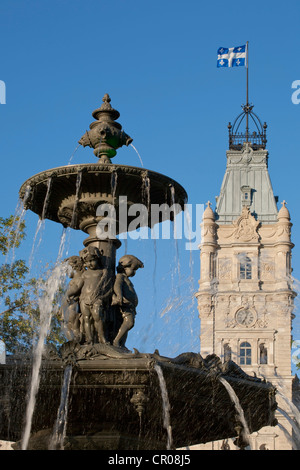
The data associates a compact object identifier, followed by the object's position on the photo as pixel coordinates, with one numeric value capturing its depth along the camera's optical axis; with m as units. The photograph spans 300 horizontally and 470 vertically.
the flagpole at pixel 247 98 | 76.49
